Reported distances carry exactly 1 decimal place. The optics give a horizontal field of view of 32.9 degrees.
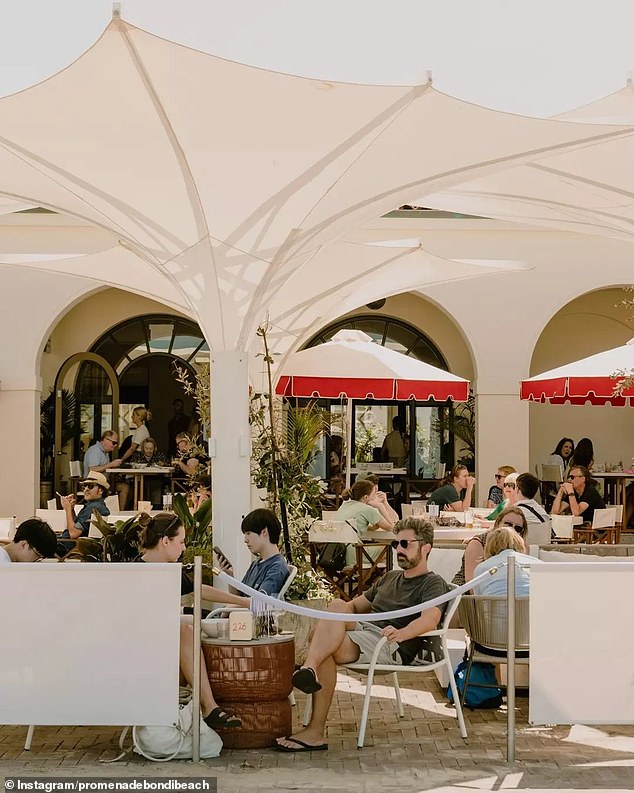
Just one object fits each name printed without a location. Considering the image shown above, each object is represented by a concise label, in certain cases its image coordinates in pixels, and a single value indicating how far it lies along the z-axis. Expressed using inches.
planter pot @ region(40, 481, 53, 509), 684.7
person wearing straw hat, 388.5
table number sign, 220.7
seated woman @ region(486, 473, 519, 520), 388.5
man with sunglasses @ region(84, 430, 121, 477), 625.3
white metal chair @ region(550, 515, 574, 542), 420.2
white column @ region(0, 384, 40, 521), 615.8
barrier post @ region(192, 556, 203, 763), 206.4
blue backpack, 252.1
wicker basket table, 217.9
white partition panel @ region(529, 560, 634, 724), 204.4
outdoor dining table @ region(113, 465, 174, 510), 631.2
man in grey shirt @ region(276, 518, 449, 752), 217.8
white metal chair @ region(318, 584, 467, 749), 221.5
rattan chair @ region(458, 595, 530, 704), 233.5
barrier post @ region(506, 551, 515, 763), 205.5
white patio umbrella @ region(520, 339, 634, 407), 409.1
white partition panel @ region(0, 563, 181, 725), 204.7
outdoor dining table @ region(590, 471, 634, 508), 627.5
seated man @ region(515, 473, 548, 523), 360.5
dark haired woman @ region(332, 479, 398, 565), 394.6
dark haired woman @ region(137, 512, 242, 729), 238.8
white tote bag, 207.0
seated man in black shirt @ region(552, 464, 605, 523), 457.1
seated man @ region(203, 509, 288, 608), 248.8
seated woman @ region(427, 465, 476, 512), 469.4
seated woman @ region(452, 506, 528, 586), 285.1
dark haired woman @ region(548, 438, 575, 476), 673.0
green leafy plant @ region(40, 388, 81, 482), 698.8
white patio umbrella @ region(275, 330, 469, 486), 416.8
